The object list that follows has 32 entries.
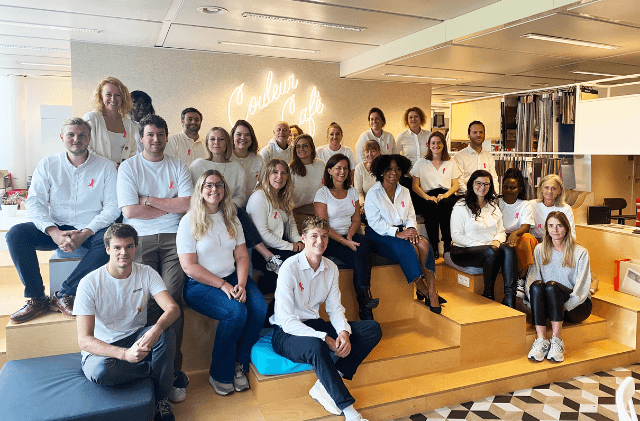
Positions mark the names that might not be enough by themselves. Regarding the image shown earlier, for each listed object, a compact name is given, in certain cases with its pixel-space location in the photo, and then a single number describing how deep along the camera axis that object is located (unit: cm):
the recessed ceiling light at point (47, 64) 786
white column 949
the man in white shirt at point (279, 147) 487
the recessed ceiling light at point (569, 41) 462
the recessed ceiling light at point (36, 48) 630
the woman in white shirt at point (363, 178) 504
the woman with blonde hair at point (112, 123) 367
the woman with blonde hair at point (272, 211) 384
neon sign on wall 657
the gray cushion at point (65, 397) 239
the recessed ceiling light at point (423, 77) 682
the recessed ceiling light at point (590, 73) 671
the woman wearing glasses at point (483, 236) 435
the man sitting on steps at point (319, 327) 293
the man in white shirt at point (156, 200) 331
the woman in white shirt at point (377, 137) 543
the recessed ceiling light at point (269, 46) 578
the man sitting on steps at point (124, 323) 261
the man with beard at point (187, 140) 437
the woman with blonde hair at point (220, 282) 320
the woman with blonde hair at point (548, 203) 476
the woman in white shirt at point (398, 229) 410
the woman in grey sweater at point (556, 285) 399
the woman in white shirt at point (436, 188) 504
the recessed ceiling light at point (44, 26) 502
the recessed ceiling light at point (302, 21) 457
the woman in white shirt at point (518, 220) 456
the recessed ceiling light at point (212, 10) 434
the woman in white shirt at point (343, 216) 400
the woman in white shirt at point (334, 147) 518
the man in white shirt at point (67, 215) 322
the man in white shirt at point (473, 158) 527
